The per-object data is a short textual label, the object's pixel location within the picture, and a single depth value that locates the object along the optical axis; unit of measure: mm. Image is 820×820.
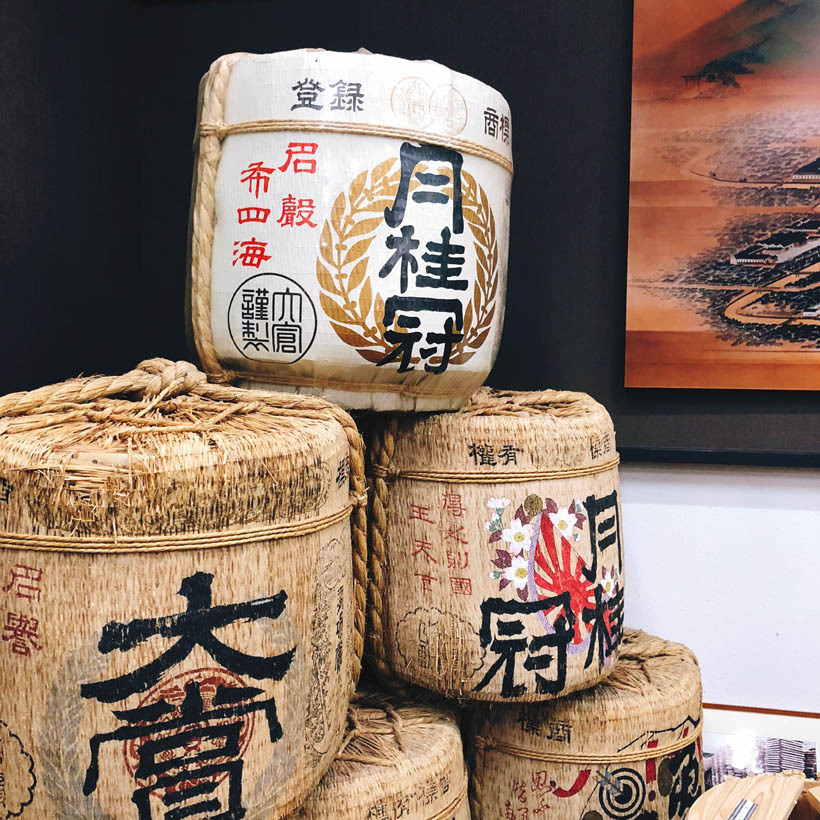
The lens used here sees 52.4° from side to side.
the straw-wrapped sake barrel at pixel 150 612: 845
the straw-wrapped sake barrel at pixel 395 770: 1105
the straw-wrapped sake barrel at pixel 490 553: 1331
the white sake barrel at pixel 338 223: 1203
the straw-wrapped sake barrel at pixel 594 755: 1454
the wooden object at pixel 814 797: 1342
